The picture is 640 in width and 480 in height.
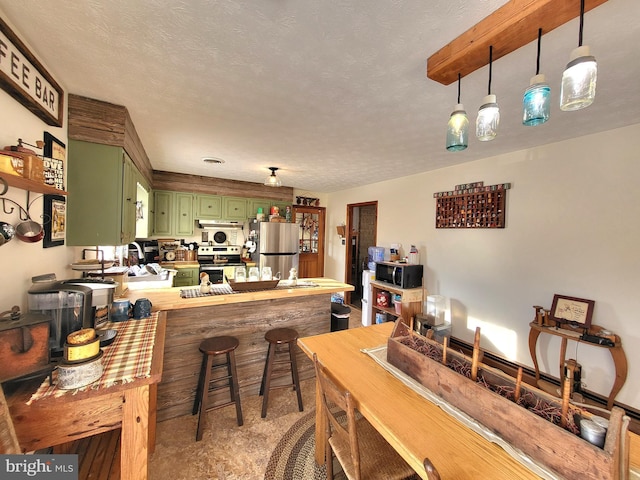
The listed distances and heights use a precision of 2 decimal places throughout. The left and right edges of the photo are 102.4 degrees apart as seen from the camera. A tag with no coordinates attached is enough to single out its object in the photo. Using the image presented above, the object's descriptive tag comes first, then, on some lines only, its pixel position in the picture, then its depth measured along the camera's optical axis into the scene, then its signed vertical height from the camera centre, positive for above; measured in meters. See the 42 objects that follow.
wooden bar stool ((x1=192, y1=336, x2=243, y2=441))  1.82 -1.08
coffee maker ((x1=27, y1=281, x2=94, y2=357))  1.20 -0.37
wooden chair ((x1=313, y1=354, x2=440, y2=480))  1.03 -0.99
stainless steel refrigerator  4.74 -0.17
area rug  1.55 -1.43
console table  2.06 -0.87
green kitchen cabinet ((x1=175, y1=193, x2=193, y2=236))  4.52 +0.34
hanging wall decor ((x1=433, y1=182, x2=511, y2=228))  2.91 +0.45
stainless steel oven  4.43 -0.48
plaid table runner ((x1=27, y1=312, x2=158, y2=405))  1.02 -0.61
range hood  4.86 +0.21
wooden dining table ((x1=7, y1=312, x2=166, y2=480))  0.95 -0.71
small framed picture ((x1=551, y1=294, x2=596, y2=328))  2.24 -0.58
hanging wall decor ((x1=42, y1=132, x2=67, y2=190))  1.40 +0.39
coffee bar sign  1.10 +0.73
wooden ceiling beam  0.94 +0.86
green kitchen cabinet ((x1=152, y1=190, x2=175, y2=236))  4.38 +0.35
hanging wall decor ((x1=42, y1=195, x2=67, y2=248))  1.52 +0.06
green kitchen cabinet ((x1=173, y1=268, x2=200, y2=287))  4.25 -0.73
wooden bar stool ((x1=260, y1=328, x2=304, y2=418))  2.05 -0.98
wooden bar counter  2.00 -0.78
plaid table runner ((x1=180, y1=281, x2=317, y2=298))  2.06 -0.48
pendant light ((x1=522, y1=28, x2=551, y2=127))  1.00 +0.57
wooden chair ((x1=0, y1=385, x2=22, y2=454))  0.79 -0.64
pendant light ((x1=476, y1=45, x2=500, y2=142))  1.13 +0.56
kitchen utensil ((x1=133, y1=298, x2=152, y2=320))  1.71 -0.51
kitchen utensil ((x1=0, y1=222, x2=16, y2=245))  1.08 -0.02
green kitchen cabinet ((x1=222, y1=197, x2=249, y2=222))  4.85 +0.50
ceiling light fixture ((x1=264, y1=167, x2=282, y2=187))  3.44 +0.74
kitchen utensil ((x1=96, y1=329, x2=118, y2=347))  1.34 -0.57
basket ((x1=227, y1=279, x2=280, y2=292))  2.22 -0.44
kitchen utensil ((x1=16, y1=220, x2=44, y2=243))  1.25 -0.02
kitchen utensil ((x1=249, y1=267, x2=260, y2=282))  2.36 -0.36
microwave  3.51 -0.48
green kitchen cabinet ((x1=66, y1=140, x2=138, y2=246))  1.81 +0.27
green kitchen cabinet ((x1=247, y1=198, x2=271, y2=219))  5.06 +0.59
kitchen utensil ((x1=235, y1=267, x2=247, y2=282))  2.32 -0.37
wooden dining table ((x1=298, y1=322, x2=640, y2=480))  0.78 -0.67
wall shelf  1.04 +0.20
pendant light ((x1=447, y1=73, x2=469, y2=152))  1.20 +0.54
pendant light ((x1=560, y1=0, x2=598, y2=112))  0.86 +0.57
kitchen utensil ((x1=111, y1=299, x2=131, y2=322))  1.66 -0.52
